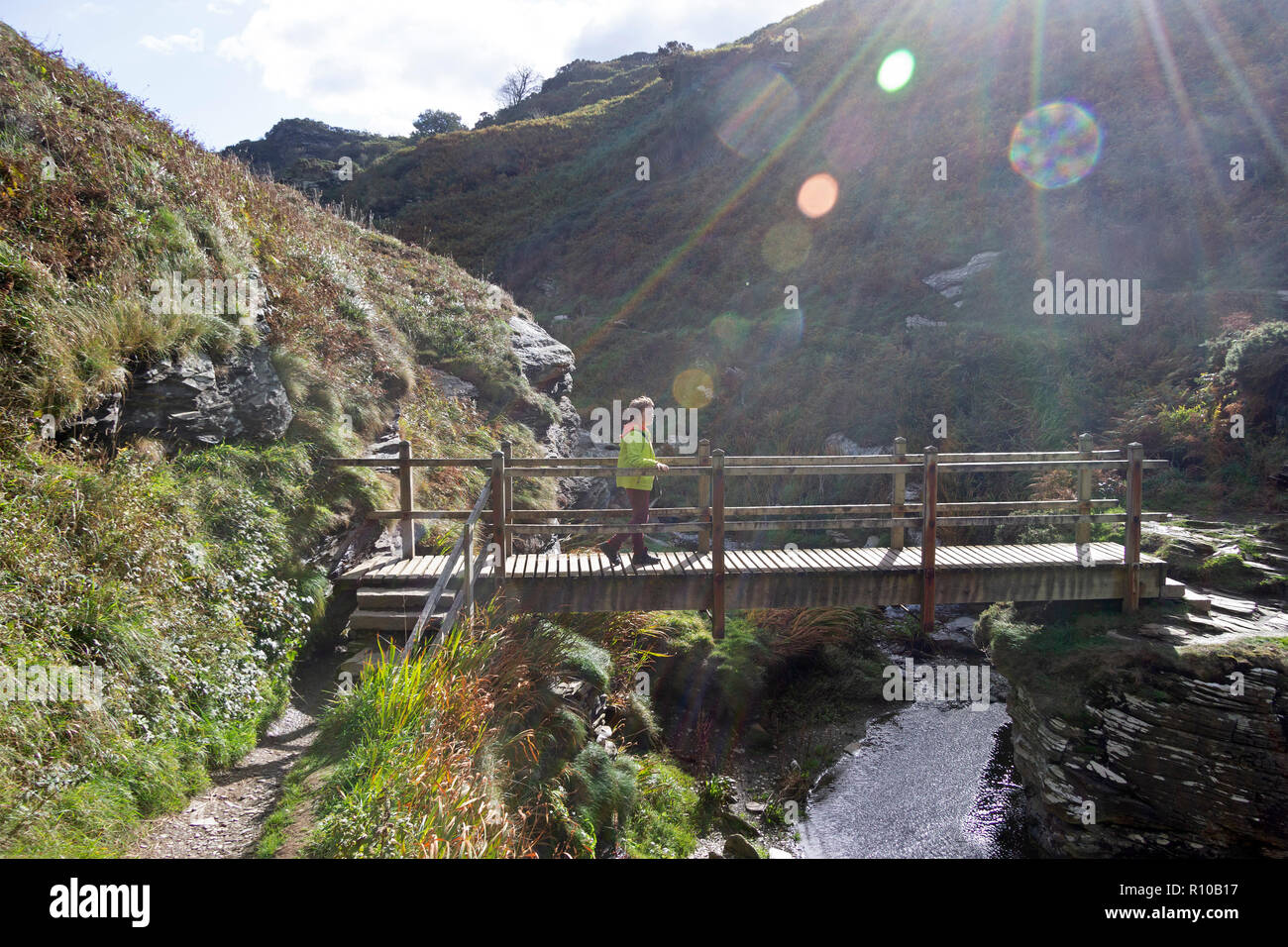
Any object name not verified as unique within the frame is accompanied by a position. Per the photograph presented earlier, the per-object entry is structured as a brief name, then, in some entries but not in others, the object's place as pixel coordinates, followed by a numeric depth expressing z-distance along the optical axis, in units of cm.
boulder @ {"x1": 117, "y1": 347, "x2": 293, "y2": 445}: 632
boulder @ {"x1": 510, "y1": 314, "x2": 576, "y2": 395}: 1444
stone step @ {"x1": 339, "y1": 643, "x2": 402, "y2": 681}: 611
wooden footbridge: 704
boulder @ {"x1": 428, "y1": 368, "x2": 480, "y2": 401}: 1207
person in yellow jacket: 717
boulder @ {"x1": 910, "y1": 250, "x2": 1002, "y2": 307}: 2091
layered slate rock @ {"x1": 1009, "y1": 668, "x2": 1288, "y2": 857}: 621
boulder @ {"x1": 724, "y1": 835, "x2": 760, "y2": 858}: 686
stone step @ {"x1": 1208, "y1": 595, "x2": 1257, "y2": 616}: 753
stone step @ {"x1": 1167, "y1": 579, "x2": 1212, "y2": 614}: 752
